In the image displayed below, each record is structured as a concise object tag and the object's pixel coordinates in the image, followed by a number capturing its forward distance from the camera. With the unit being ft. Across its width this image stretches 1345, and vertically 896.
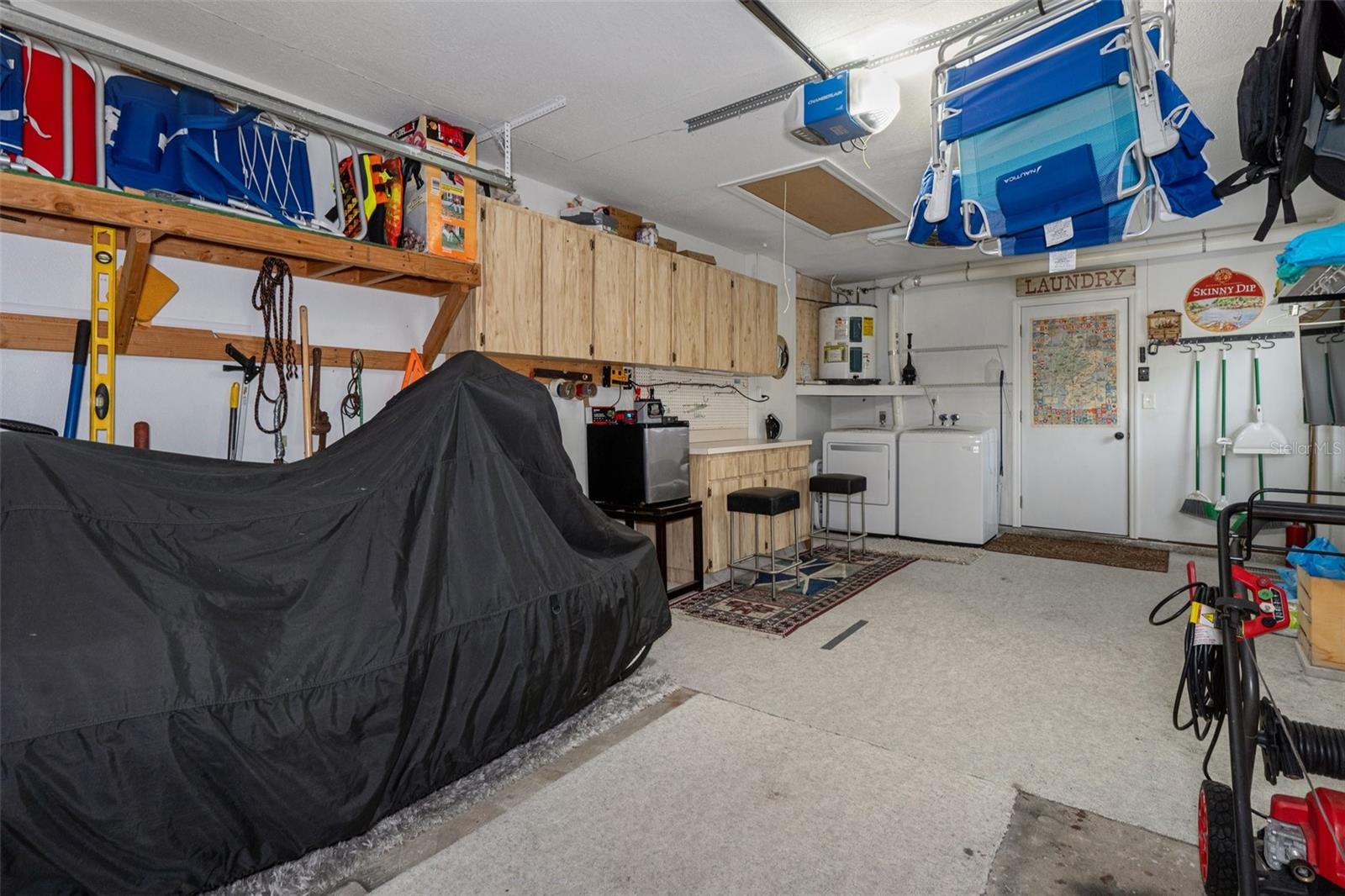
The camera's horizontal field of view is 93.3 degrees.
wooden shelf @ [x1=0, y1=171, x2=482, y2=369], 6.45
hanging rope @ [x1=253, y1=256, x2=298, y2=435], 8.64
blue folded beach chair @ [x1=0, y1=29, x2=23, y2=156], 6.72
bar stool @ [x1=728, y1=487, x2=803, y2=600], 13.74
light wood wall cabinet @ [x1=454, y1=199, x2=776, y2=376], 10.85
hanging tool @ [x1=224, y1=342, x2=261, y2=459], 8.36
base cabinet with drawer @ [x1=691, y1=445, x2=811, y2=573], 14.69
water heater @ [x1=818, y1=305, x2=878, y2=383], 20.97
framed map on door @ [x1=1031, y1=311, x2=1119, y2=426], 18.86
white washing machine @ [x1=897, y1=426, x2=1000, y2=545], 18.11
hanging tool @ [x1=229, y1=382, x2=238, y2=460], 8.29
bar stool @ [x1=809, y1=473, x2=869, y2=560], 16.65
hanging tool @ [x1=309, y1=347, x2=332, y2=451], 9.18
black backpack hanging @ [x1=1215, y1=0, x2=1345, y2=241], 5.16
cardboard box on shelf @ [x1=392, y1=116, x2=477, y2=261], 9.68
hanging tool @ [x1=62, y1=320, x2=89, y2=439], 6.89
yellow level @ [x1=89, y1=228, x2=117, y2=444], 7.01
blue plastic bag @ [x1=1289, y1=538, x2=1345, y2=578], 10.03
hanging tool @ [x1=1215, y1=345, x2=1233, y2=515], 17.08
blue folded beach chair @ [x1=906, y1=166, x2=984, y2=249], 7.65
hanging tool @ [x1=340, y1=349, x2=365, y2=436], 9.84
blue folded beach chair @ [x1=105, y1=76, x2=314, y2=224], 7.61
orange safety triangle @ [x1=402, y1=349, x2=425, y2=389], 10.51
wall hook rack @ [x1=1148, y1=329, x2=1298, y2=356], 16.55
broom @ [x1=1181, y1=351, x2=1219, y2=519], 16.41
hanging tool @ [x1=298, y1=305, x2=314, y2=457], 8.66
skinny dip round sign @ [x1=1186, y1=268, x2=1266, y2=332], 16.85
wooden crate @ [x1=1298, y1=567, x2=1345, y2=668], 9.58
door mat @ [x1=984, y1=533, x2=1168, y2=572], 16.06
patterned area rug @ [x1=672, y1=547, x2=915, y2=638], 12.25
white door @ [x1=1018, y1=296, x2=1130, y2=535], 18.75
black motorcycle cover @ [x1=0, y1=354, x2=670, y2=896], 4.37
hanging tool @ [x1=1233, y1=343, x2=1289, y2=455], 16.21
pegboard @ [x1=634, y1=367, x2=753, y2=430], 16.19
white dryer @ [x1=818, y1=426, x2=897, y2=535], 19.49
